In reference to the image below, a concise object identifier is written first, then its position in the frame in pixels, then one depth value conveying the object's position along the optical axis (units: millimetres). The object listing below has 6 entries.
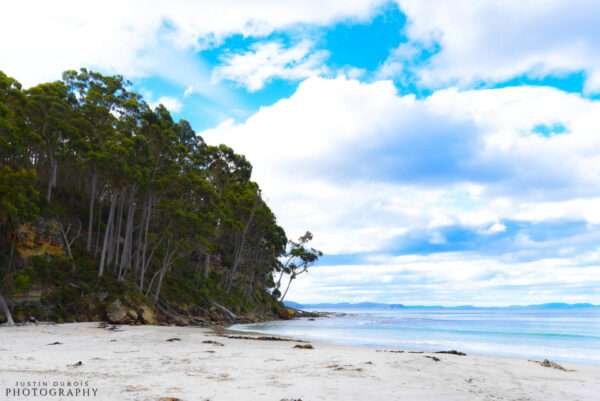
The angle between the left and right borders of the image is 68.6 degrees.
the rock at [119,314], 27695
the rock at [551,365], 14364
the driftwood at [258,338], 20109
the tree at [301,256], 64375
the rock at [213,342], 16219
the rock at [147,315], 30406
